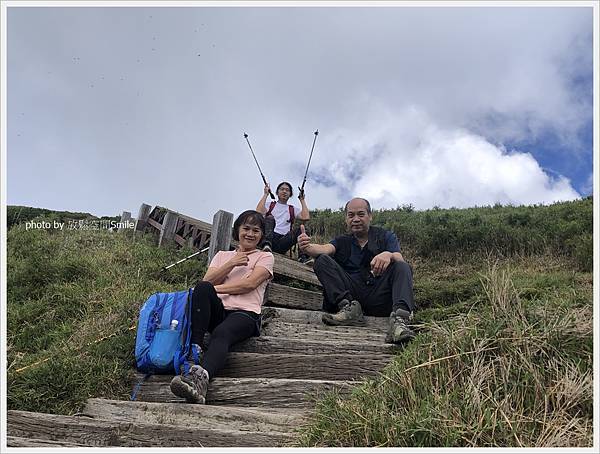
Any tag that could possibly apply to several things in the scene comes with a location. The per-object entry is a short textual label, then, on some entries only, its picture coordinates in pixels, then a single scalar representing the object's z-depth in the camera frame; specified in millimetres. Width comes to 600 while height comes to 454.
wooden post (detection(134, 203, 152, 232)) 12000
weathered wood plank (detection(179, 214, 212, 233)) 8563
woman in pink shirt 3494
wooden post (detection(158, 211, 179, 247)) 9672
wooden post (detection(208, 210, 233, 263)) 6734
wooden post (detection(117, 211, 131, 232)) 13058
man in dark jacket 4598
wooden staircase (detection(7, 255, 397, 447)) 2723
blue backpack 3734
